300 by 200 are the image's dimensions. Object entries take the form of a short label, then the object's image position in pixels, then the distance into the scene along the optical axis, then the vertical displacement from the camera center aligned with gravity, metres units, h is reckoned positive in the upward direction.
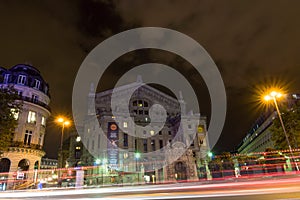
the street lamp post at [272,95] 22.56 +7.44
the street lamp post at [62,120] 23.15 +6.45
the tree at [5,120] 23.56 +6.97
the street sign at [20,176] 33.25 +1.43
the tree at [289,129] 28.63 +5.00
